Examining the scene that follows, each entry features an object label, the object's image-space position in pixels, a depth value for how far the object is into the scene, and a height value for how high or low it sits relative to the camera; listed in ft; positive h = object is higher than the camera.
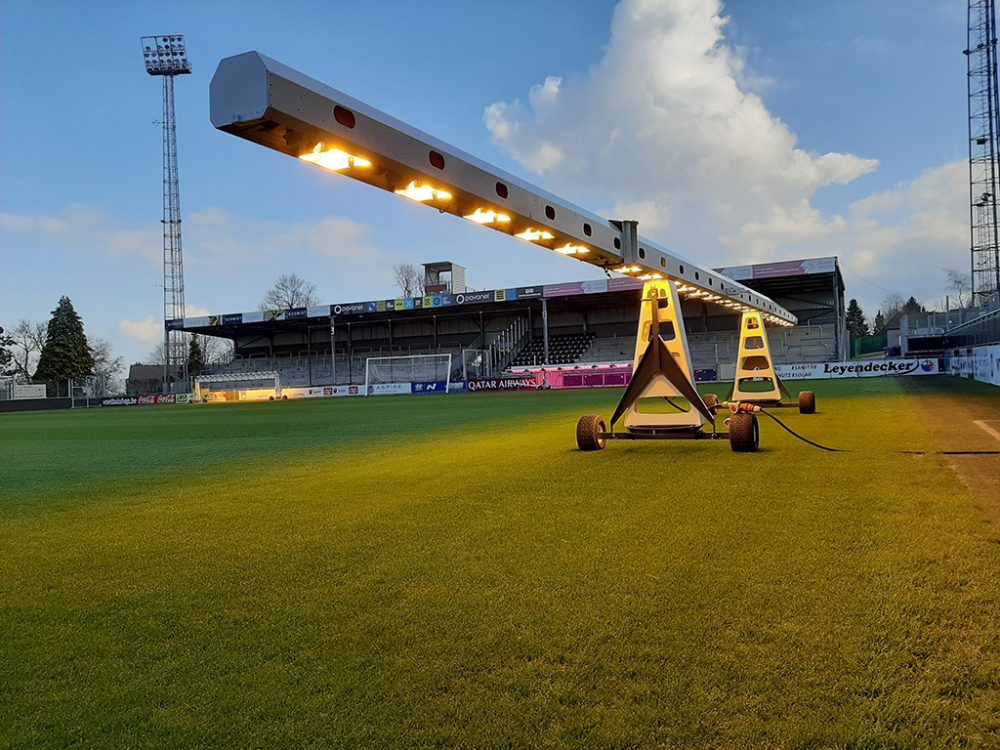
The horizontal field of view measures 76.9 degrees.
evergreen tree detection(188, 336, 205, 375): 310.86 +14.48
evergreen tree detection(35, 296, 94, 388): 260.01 +16.38
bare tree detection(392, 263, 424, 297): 265.95 +42.63
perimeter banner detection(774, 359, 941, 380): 129.49 -0.12
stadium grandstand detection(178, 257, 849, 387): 164.45 +16.63
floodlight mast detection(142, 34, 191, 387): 211.82 +79.34
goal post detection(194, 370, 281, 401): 187.62 -0.48
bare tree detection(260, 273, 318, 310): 273.79 +36.78
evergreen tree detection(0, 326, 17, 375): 283.18 +14.95
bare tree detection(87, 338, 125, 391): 327.06 +13.30
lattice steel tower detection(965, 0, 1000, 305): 172.14 +58.44
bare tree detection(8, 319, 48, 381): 289.68 +20.02
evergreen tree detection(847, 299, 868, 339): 409.90 +32.59
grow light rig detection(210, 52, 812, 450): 11.61 +4.83
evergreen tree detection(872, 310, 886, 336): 407.03 +30.03
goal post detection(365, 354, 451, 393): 188.34 +3.29
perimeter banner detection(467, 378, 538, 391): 156.35 -1.59
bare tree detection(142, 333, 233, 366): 323.16 +18.67
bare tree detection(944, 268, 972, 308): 239.05 +31.62
